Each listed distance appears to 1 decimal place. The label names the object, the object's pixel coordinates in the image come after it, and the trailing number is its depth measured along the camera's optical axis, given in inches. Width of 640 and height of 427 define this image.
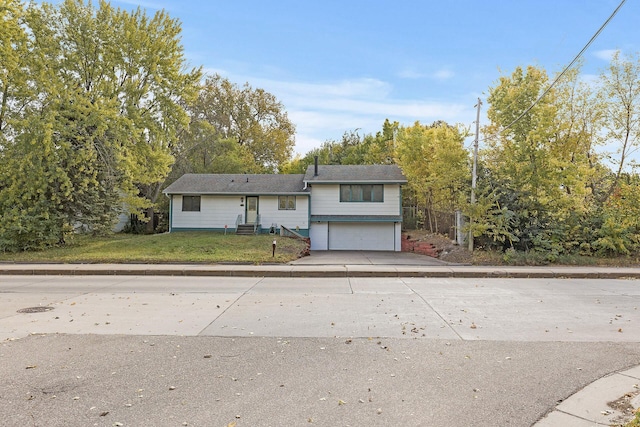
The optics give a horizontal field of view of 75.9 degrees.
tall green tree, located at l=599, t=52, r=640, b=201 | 758.5
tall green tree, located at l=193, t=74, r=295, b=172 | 1729.8
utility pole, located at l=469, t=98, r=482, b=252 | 730.2
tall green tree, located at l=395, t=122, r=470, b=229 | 847.1
